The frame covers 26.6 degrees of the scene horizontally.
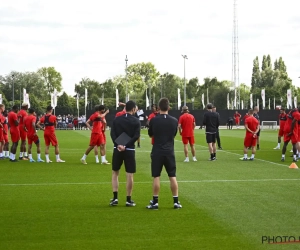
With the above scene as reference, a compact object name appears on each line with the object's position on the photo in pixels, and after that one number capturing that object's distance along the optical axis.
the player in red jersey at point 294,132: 22.19
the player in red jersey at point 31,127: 24.45
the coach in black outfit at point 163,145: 12.09
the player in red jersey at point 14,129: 24.62
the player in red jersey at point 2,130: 25.02
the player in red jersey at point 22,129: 25.20
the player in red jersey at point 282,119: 29.39
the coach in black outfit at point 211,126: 24.27
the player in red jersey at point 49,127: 23.32
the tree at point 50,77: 163.62
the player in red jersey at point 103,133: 22.42
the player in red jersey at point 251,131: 23.73
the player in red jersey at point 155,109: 26.89
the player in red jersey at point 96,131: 22.41
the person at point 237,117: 75.56
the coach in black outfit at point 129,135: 12.48
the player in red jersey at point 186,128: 23.64
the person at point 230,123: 73.25
